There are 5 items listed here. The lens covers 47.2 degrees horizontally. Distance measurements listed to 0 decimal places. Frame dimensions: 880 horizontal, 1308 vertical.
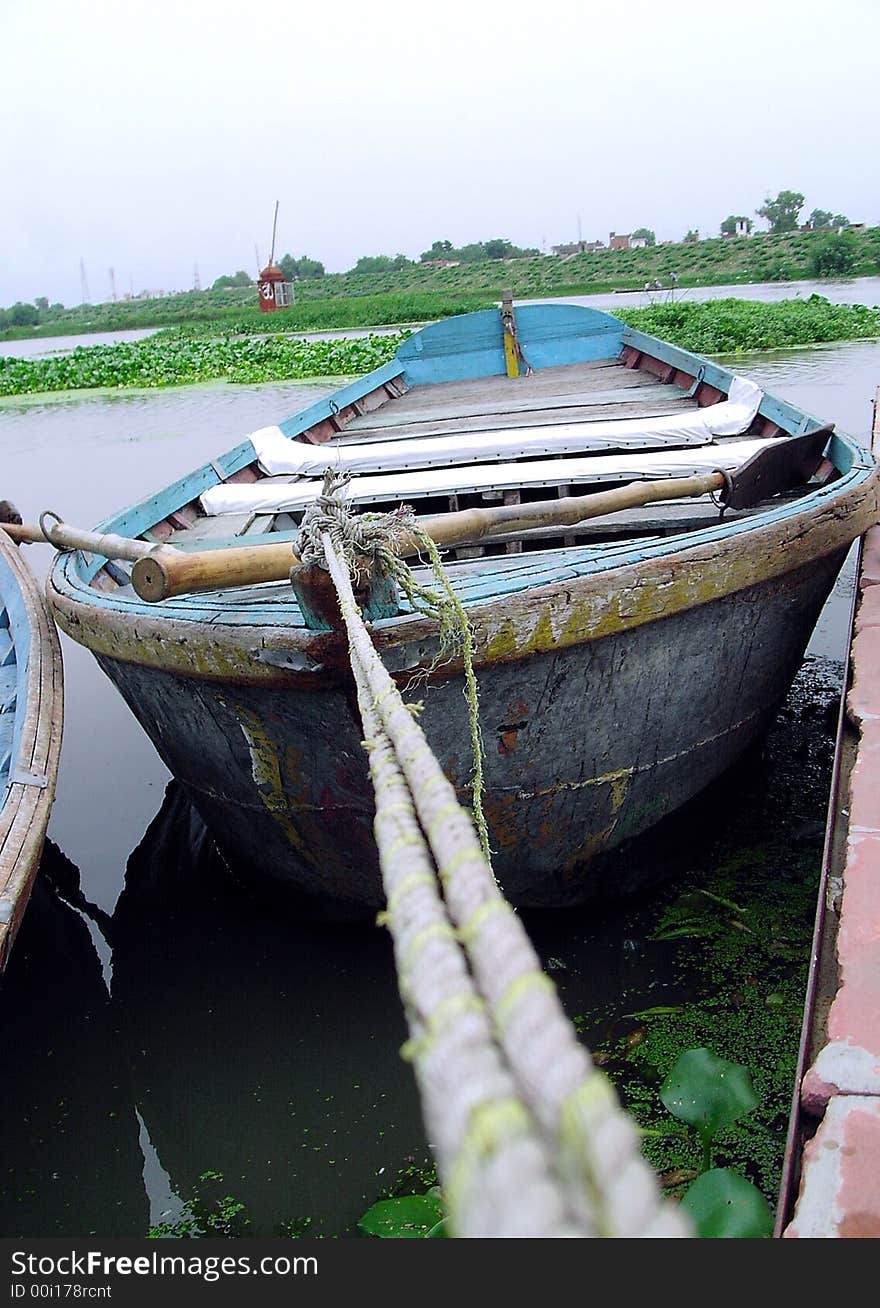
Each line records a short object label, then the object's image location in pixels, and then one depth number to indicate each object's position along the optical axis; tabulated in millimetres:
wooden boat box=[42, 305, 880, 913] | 2465
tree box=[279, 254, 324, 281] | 75562
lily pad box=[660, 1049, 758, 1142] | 2012
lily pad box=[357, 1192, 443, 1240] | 2145
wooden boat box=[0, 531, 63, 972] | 2727
